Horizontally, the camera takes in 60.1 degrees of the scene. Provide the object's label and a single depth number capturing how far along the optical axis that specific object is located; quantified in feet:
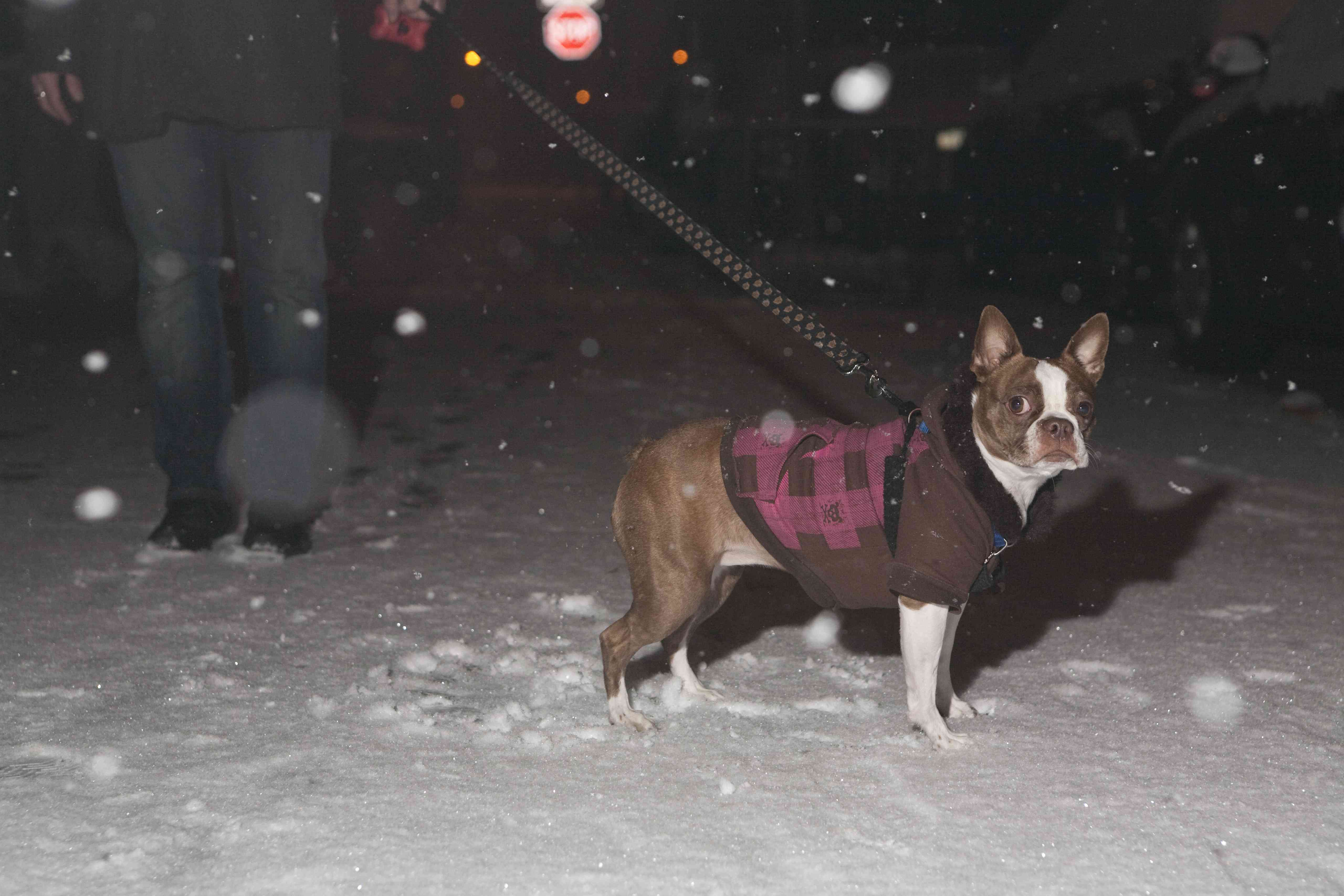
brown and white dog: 8.75
